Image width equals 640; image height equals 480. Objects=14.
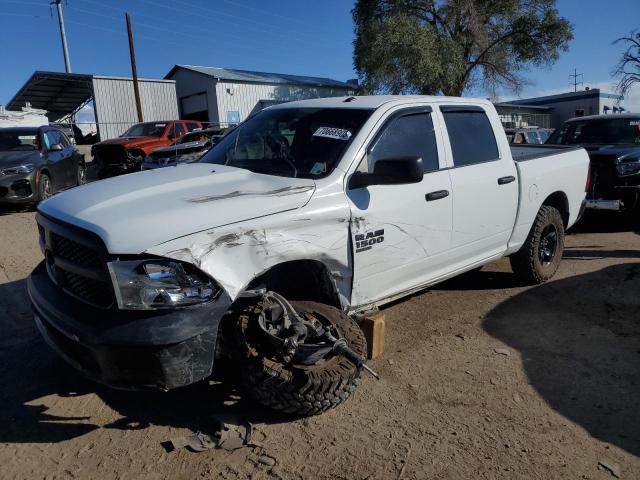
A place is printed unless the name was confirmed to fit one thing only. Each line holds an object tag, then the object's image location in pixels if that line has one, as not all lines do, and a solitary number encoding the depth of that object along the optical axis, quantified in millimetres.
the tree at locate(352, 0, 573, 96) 25484
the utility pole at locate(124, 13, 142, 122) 22031
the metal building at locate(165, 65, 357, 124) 26938
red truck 13602
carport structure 25922
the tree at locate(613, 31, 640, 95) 21984
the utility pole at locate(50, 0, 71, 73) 32781
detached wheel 2787
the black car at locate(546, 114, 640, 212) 7594
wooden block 3656
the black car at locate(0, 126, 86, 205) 9227
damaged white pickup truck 2477
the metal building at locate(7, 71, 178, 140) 23500
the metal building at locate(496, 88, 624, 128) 42031
